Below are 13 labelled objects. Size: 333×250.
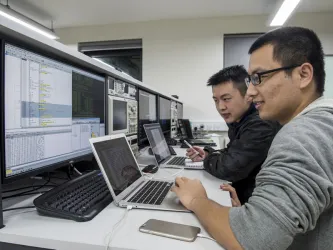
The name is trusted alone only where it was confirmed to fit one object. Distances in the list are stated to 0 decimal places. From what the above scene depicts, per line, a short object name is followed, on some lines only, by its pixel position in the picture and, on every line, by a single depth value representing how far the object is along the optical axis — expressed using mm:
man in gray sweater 460
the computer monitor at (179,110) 3350
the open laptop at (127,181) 731
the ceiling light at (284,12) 2672
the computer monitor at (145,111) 1600
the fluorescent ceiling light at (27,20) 2915
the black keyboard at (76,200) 619
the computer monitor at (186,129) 2932
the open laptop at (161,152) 1361
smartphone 539
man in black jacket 1147
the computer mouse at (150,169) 1182
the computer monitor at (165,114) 2275
